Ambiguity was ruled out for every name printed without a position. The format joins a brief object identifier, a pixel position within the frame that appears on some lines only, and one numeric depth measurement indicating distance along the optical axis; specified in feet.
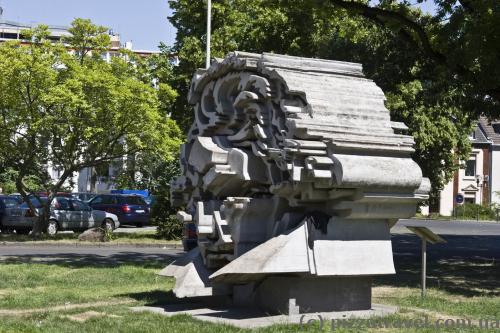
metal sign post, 39.01
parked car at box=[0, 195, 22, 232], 101.52
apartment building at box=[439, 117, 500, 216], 207.51
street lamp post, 83.16
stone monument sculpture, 30.32
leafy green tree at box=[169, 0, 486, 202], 56.59
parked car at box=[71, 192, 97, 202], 134.47
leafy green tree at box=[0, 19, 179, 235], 86.07
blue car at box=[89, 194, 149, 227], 121.90
